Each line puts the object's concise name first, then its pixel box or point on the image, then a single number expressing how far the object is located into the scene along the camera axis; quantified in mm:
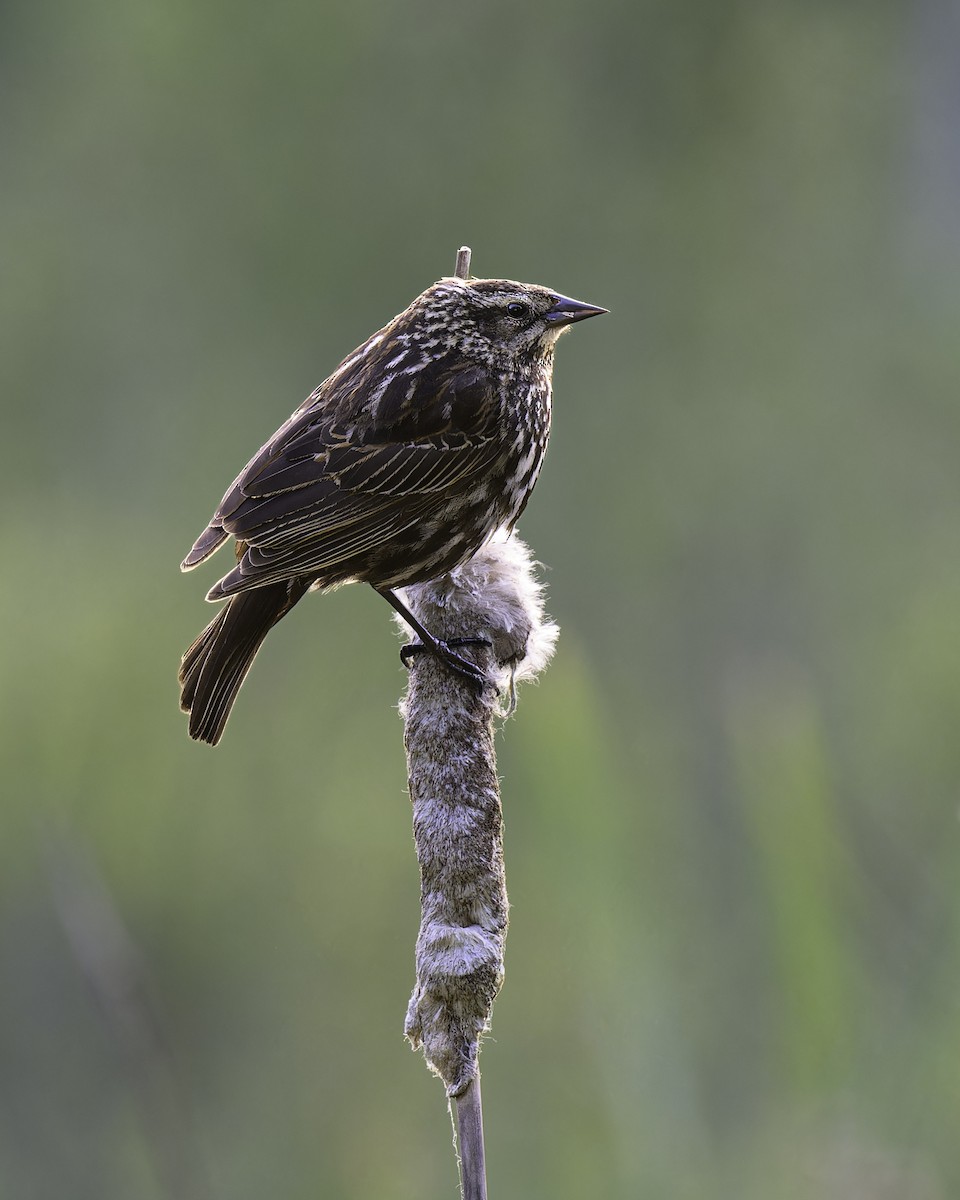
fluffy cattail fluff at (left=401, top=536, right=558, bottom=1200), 4031
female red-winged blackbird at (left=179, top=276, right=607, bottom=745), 5773
